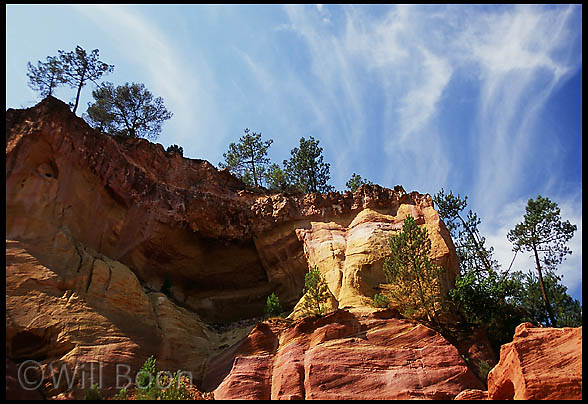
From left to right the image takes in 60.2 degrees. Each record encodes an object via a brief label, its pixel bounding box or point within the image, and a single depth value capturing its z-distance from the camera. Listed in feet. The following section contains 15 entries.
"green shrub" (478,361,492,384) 70.98
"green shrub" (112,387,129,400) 56.34
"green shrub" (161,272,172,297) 91.85
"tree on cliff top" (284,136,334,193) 141.18
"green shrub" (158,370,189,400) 57.16
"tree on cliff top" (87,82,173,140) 126.72
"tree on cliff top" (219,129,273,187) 144.66
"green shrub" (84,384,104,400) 56.95
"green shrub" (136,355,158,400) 56.85
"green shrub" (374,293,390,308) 80.21
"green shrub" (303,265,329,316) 80.18
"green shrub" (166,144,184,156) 120.83
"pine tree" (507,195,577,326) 104.63
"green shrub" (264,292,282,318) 85.07
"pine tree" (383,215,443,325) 80.84
